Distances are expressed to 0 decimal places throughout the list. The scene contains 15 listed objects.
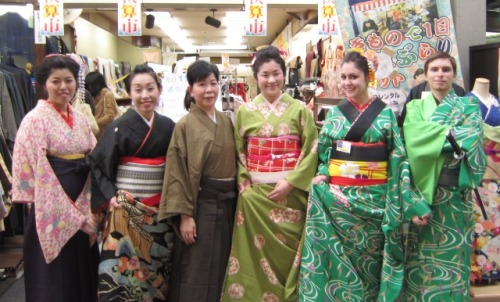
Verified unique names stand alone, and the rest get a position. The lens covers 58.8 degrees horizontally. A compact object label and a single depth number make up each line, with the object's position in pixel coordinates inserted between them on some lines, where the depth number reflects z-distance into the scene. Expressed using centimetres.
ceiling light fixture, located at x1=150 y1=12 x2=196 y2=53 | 1135
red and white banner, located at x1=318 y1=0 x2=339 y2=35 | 541
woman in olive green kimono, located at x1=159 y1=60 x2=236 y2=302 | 251
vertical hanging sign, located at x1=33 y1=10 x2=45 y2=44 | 519
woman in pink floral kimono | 249
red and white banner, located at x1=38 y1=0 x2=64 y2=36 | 502
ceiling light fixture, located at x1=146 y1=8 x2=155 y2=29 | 871
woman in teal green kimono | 238
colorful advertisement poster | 319
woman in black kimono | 249
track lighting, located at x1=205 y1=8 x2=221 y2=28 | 920
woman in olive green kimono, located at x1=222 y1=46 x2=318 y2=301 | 255
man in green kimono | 240
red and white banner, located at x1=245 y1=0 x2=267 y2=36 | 535
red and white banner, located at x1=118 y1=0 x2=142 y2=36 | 514
